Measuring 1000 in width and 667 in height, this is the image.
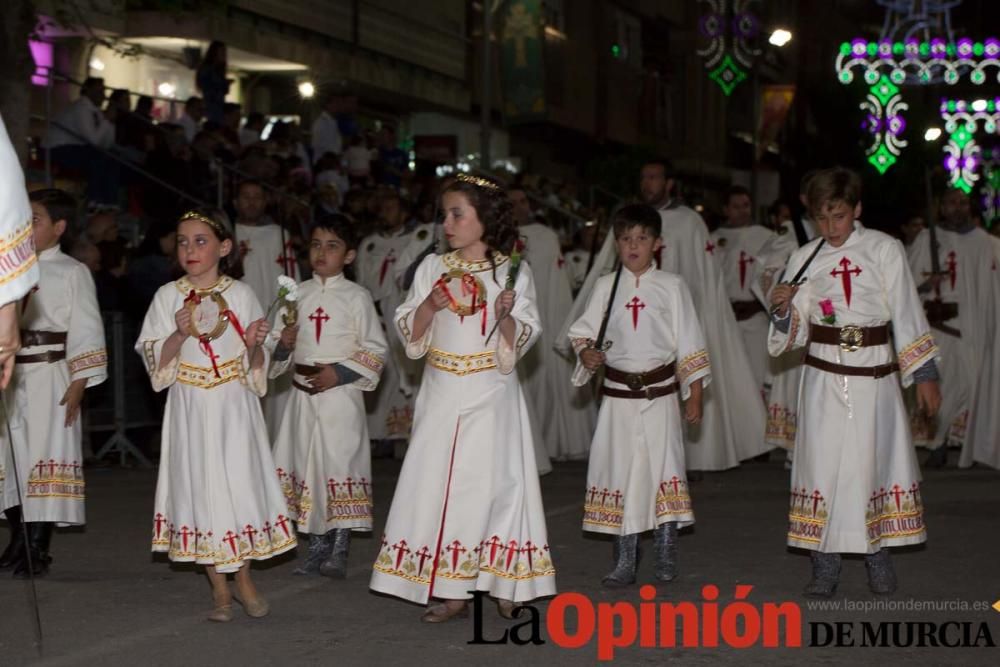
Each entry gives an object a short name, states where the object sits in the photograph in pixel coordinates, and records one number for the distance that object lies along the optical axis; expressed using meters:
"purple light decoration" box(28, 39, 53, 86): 21.64
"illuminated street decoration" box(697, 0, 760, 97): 41.47
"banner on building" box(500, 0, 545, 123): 31.78
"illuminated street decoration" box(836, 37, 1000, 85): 42.31
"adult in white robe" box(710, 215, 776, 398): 15.12
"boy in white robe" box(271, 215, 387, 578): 9.04
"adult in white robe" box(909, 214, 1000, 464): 14.53
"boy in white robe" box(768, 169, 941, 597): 8.28
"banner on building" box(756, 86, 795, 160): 48.66
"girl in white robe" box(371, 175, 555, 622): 7.67
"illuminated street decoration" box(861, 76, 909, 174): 46.22
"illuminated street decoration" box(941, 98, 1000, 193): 43.84
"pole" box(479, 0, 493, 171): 25.62
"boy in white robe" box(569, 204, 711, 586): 8.80
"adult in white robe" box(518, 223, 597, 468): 14.95
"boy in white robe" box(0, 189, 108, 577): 8.74
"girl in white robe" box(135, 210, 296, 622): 7.64
